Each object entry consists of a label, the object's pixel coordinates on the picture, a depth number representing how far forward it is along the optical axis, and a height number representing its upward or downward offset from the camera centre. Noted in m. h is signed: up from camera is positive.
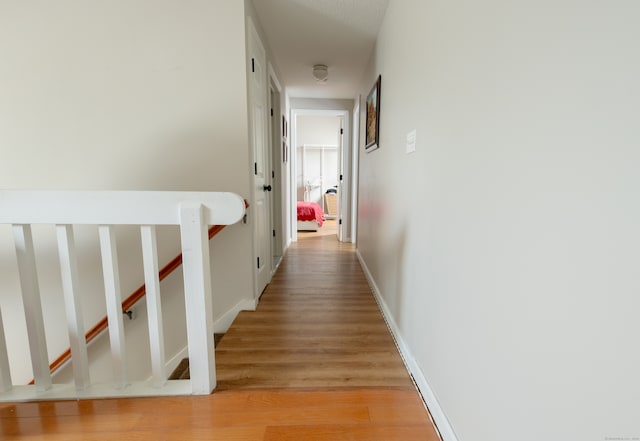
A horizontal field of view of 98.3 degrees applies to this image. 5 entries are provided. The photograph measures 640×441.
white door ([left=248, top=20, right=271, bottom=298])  2.11 +0.21
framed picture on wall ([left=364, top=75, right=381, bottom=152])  2.39 +0.61
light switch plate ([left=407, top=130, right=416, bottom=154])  1.43 +0.22
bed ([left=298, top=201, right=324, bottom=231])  5.55 -0.67
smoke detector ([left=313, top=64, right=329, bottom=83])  3.15 +1.29
